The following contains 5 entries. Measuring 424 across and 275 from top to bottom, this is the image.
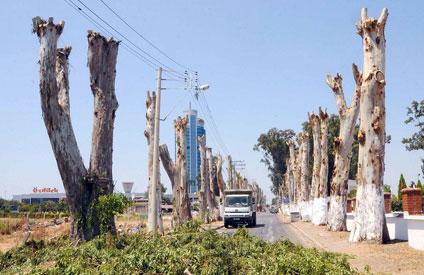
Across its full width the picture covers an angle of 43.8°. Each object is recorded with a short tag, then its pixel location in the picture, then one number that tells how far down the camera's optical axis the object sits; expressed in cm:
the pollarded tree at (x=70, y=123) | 1633
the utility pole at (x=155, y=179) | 2386
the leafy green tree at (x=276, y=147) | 9225
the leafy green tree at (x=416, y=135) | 6003
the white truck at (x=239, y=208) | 4191
